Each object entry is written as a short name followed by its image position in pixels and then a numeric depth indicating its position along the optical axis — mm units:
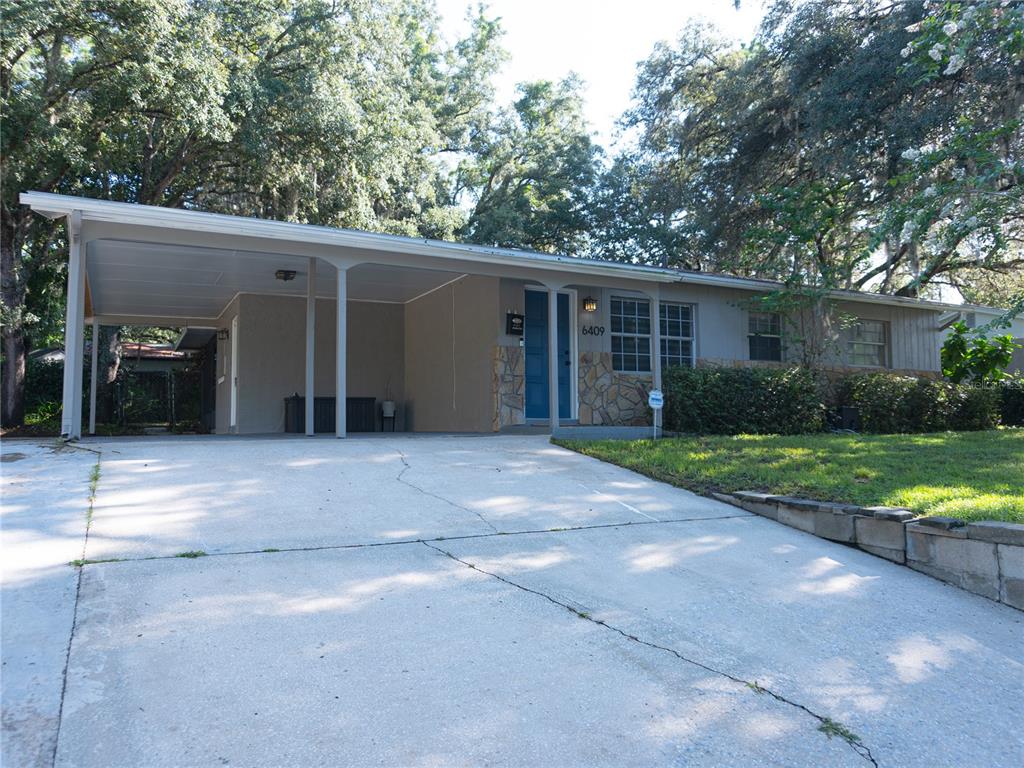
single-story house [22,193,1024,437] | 9570
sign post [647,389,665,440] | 9945
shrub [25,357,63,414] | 17062
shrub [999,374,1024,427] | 14586
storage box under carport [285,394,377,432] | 13281
